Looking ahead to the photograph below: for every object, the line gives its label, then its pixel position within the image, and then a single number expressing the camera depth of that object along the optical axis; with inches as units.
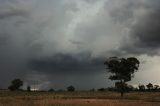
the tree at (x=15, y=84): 3171.9
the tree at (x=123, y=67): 1752.4
